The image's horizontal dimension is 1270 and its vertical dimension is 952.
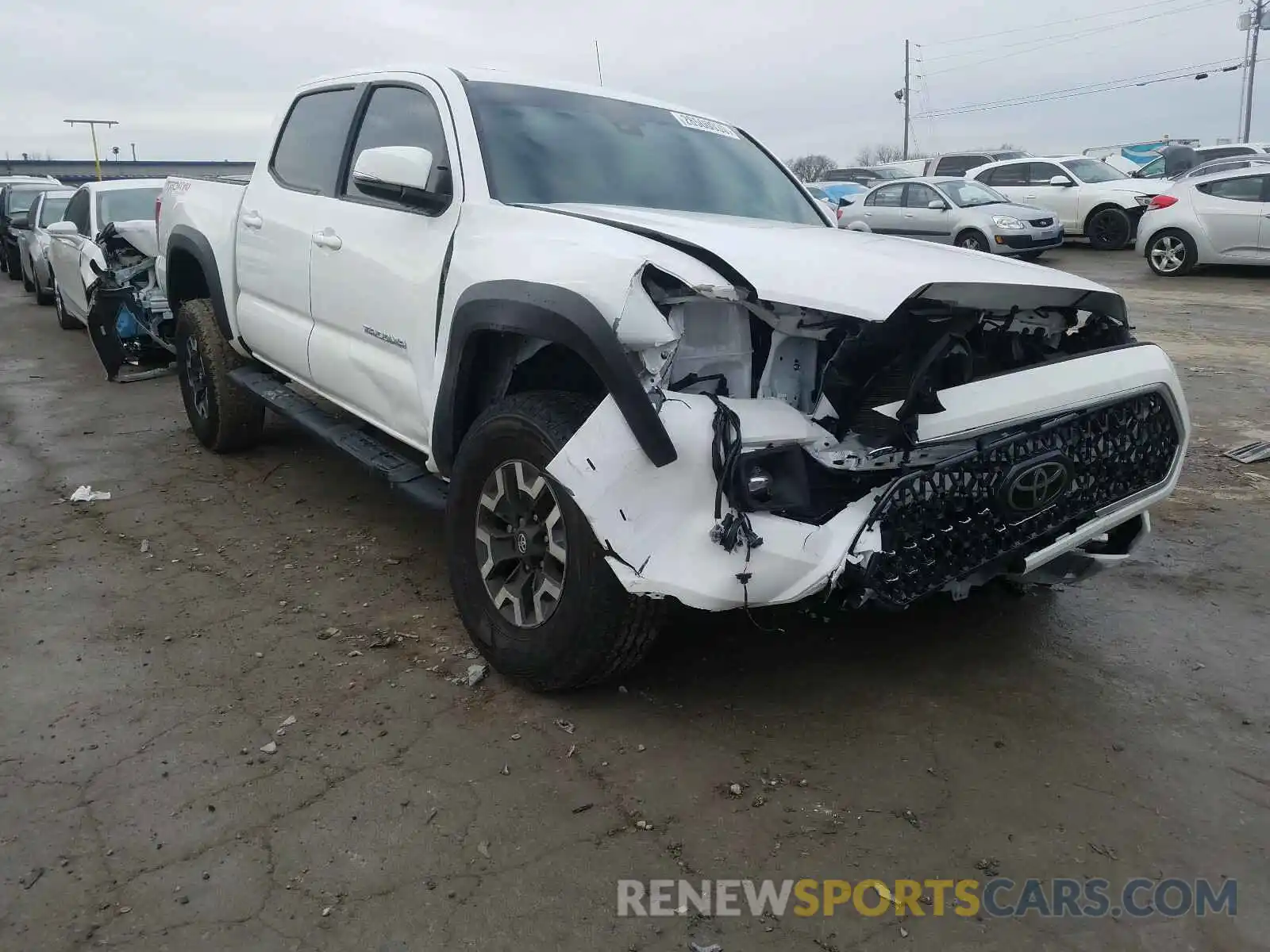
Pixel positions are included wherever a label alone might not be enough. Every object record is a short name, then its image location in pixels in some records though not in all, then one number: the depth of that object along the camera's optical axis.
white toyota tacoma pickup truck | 2.53
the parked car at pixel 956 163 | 21.72
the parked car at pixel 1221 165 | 17.84
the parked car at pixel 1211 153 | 22.97
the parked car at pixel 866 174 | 22.48
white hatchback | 13.05
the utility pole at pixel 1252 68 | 47.62
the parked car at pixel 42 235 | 12.89
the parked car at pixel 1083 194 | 16.98
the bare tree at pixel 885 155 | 70.25
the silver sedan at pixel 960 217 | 14.95
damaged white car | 7.80
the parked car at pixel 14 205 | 16.77
